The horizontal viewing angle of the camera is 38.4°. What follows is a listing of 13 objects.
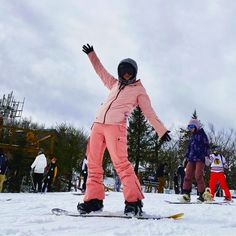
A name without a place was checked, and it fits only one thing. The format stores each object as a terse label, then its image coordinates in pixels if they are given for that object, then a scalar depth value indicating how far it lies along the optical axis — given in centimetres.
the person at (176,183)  1905
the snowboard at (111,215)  356
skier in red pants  916
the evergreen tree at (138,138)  3938
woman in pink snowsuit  385
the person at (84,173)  1228
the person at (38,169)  1277
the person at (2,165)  1233
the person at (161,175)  1830
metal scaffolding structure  3791
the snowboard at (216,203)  715
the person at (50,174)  1422
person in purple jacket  734
